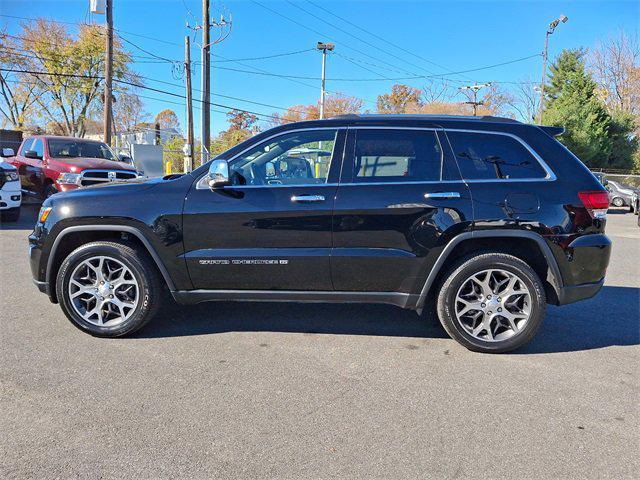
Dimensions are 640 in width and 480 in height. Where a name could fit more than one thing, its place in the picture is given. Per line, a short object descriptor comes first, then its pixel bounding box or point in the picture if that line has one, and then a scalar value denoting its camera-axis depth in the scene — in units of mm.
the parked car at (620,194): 20422
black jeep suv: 3883
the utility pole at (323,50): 37875
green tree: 34906
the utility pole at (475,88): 46188
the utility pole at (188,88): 27719
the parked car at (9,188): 9492
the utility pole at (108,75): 20375
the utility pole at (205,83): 20891
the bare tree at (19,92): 39625
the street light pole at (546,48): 31852
